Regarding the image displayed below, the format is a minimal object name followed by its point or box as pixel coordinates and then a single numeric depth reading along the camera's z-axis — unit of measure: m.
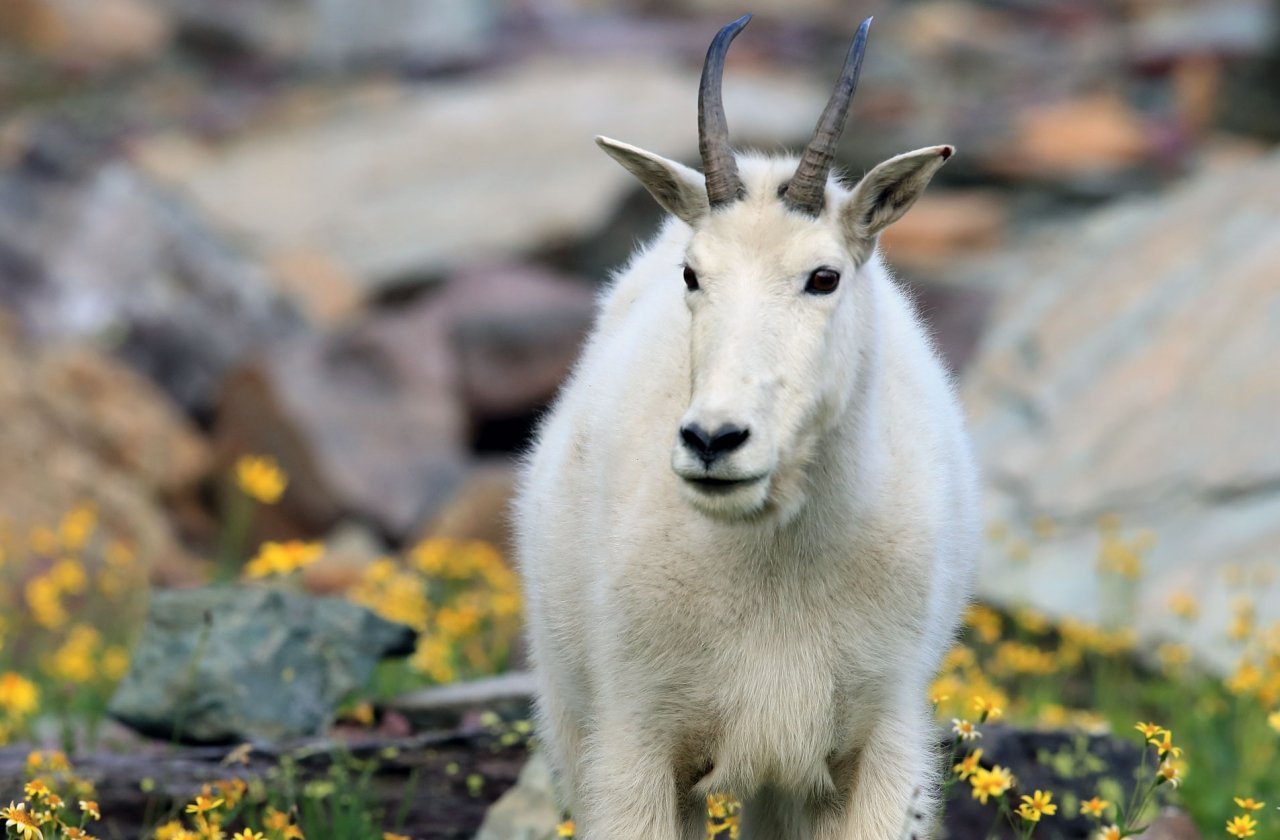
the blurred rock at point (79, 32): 60.09
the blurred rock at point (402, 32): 56.66
